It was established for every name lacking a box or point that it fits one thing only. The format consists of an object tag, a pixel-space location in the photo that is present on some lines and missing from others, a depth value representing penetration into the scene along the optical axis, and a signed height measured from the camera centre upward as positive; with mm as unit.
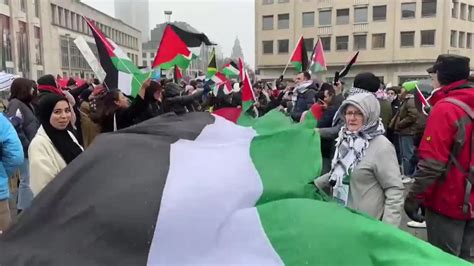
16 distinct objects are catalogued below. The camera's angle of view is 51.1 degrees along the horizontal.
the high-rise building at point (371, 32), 51031 +4947
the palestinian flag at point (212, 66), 14391 +343
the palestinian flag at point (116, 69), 5039 +90
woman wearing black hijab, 3488 -488
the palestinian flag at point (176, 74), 8695 +66
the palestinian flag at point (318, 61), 12274 +408
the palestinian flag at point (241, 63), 9847 +299
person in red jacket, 3201 -581
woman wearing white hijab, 3262 -607
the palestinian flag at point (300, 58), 12484 +494
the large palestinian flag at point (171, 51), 8469 +454
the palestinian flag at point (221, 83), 11820 -128
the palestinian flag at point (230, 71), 14781 +197
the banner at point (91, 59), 5078 +194
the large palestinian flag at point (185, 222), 1734 -524
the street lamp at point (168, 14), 11247 +1442
